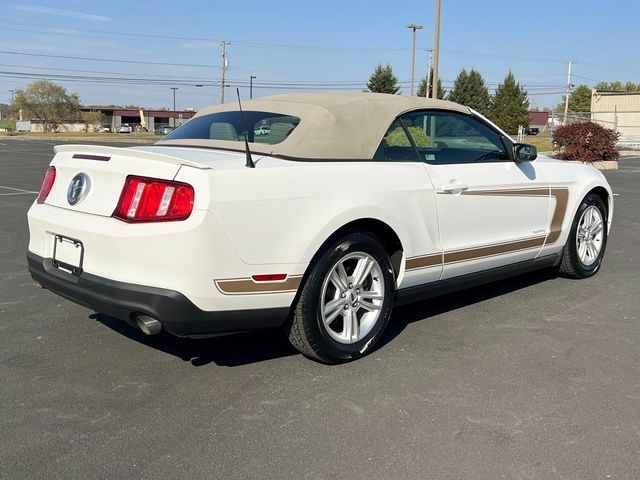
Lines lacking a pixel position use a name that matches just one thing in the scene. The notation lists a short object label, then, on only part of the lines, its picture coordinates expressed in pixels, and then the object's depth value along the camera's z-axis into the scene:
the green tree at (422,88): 66.06
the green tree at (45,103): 88.00
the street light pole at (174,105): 108.19
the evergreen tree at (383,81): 60.94
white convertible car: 3.14
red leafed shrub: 22.44
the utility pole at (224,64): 67.81
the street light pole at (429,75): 51.63
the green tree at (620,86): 104.11
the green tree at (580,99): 101.62
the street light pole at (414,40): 39.96
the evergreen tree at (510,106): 72.69
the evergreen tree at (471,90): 74.12
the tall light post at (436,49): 21.39
